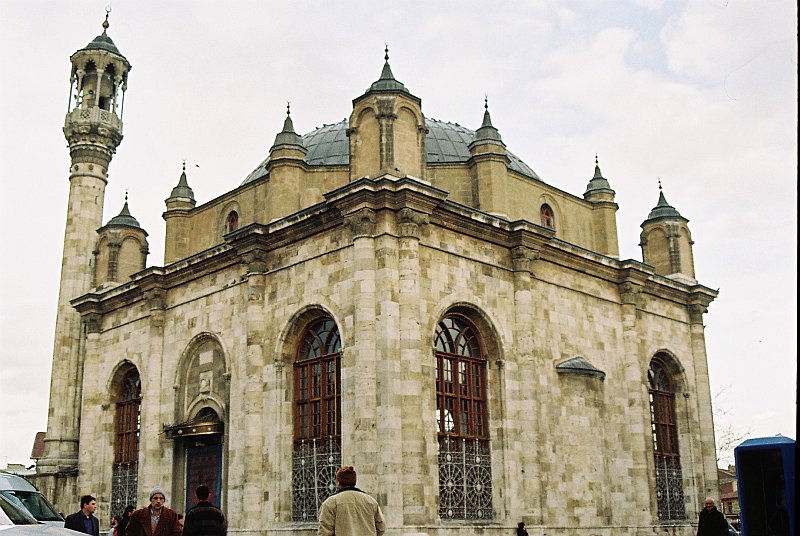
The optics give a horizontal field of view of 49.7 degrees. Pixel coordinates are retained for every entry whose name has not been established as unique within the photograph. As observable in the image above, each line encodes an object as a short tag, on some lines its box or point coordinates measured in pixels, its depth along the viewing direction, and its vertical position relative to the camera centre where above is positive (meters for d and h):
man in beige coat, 8.15 -0.13
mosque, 18.89 +3.67
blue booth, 7.56 +0.00
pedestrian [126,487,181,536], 9.28 -0.20
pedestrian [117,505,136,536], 13.41 -0.34
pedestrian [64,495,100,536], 11.63 -0.21
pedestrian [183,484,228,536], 8.20 -0.19
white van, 16.89 +0.09
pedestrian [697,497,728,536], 13.52 -0.48
